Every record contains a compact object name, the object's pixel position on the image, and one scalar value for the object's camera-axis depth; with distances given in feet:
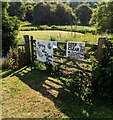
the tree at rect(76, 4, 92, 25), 195.62
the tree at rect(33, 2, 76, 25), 166.18
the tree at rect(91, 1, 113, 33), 78.12
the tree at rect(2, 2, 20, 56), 40.16
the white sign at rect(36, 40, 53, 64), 29.38
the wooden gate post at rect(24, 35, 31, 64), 33.12
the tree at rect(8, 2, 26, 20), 156.63
